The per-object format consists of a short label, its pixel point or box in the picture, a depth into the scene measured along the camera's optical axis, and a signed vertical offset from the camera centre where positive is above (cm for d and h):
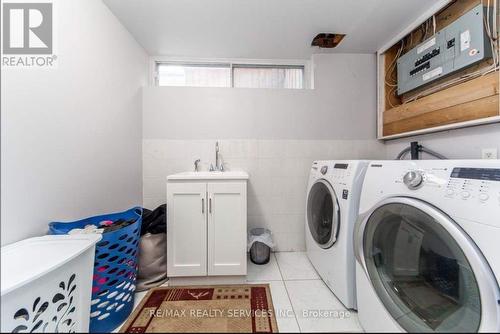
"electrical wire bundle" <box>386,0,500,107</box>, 108 +69
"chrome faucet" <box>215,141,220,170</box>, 198 +10
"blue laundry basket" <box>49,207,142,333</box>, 96 -50
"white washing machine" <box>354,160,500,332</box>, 61 -30
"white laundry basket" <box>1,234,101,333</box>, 50 -35
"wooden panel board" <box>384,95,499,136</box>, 109 +33
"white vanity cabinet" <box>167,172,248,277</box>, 141 -42
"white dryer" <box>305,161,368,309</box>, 117 -35
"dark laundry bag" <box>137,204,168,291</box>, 143 -63
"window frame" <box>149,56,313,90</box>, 205 +109
